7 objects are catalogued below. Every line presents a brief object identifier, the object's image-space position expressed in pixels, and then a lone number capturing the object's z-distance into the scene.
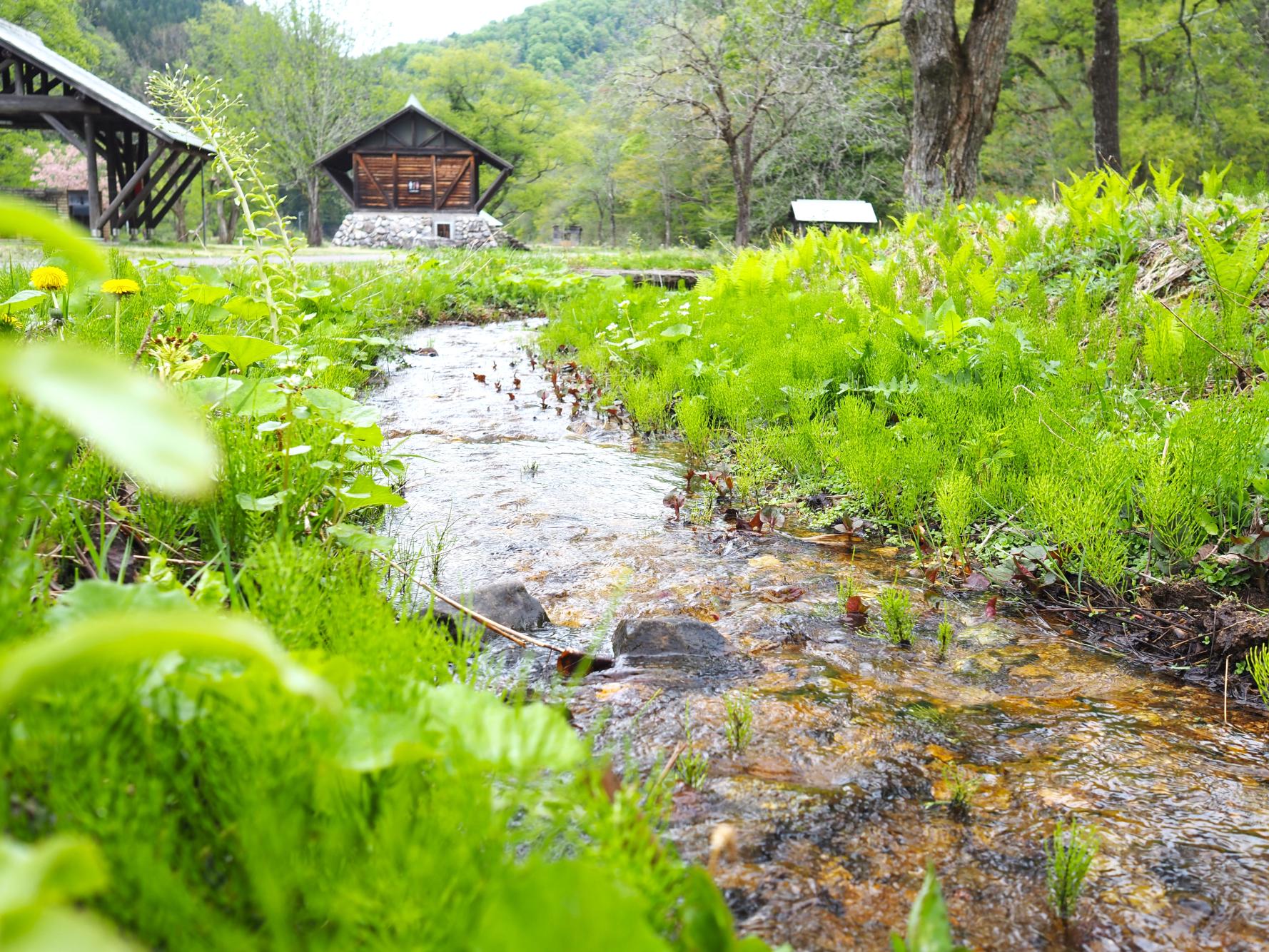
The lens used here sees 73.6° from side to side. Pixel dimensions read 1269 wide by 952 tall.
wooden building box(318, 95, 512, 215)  37.62
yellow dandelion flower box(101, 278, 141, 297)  2.96
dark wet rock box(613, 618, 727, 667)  2.20
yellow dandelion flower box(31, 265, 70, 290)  2.89
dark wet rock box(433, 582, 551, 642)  2.32
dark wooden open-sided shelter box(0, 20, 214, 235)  18.67
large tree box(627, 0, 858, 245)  24.81
